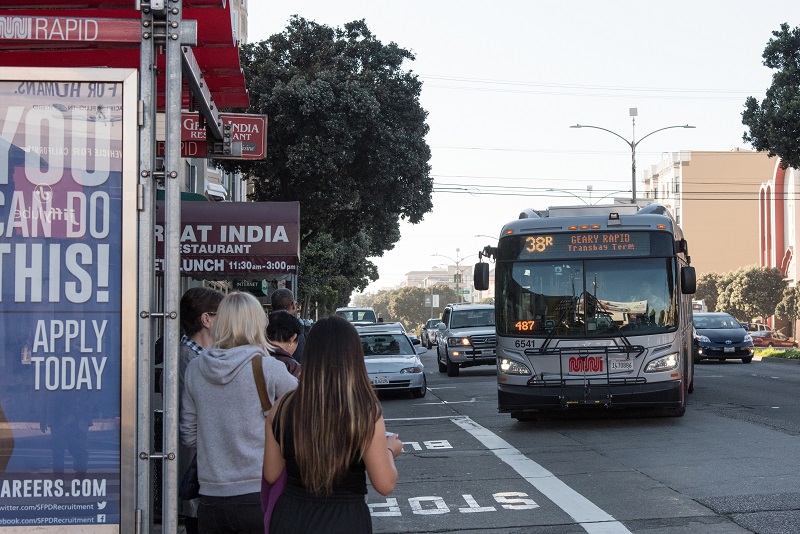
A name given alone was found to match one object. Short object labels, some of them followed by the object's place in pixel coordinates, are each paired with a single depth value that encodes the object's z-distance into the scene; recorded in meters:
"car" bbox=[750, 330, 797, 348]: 60.03
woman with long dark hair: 3.79
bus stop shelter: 4.70
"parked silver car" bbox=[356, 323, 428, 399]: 21.12
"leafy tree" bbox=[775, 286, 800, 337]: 68.88
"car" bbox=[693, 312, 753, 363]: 33.12
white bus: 14.45
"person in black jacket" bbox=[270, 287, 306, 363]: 10.27
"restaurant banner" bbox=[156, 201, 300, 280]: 11.86
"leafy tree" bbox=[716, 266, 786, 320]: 75.56
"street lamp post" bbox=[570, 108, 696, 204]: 41.28
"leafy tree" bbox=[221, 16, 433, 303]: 28.41
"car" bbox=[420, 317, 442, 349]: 55.06
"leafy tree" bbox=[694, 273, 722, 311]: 87.12
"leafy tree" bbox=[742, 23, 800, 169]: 28.12
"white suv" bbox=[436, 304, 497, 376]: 28.55
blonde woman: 4.85
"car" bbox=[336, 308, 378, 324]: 41.94
